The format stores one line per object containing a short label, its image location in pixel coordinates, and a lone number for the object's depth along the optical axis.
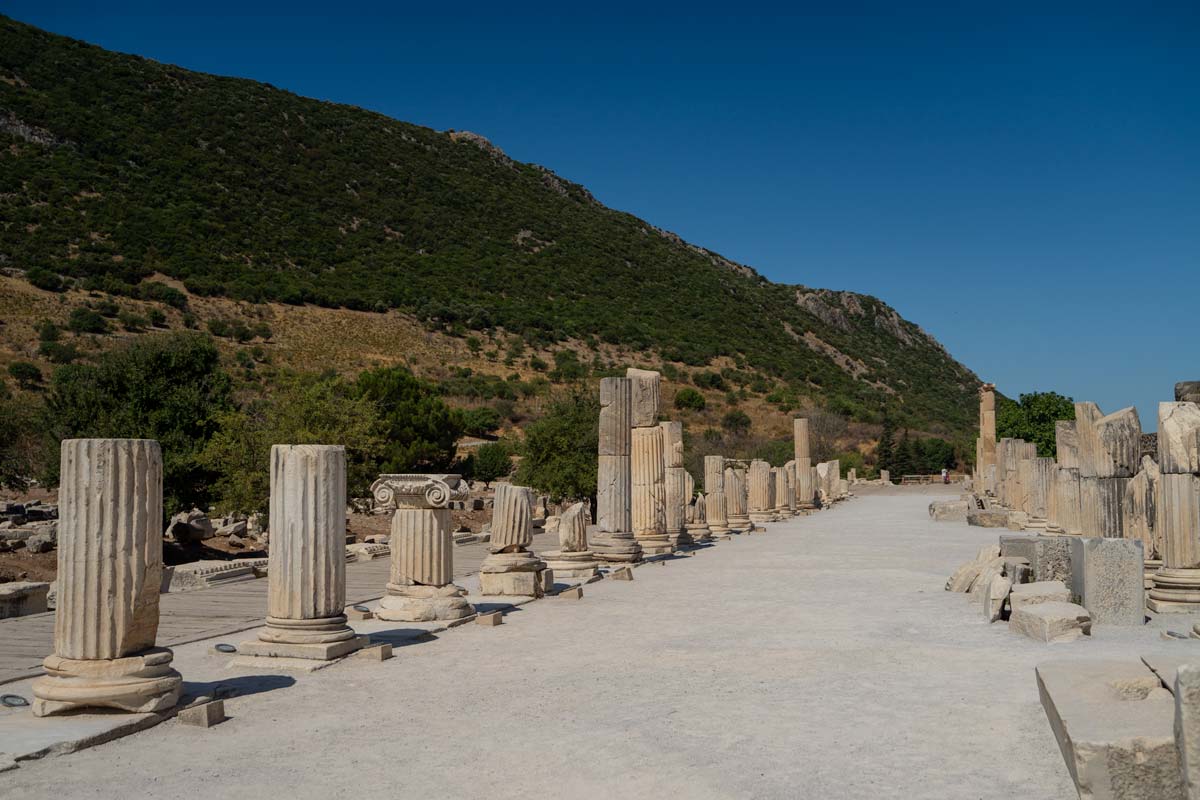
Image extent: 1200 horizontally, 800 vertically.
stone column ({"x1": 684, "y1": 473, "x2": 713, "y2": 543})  25.09
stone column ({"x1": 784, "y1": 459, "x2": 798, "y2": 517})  35.66
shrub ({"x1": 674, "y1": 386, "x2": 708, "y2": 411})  60.66
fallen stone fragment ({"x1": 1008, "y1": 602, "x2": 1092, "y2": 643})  9.66
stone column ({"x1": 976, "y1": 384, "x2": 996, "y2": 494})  43.45
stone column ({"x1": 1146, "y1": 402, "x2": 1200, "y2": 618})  11.53
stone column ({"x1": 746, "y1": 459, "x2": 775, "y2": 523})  32.44
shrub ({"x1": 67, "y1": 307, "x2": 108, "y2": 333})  44.09
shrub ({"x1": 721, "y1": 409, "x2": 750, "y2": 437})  59.38
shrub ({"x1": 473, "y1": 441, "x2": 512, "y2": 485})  41.66
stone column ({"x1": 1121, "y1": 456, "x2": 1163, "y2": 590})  14.38
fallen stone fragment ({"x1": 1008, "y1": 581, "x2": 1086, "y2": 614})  10.58
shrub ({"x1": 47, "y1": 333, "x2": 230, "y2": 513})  23.14
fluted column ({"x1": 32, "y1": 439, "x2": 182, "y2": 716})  7.03
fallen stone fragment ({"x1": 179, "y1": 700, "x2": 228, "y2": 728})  6.91
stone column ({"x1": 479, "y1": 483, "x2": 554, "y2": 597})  13.57
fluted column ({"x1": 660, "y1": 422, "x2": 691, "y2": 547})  22.59
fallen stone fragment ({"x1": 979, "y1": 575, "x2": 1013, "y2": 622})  10.94
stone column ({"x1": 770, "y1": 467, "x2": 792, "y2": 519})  34.94
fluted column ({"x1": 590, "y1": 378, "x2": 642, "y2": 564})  17.81
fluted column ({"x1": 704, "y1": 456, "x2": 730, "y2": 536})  26.98
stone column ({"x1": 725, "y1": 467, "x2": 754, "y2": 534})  29.08
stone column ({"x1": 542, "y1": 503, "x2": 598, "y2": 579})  16.22
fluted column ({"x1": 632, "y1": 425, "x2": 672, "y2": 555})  19.56
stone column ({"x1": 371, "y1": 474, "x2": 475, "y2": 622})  11.25
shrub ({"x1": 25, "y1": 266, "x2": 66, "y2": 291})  47.78
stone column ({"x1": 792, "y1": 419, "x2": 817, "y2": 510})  39.38
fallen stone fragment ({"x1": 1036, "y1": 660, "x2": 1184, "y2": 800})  4.85
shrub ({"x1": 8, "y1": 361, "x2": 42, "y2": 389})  37.91
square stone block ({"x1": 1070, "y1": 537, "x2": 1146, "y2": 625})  10.60
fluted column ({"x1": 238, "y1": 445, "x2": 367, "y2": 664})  9.06
